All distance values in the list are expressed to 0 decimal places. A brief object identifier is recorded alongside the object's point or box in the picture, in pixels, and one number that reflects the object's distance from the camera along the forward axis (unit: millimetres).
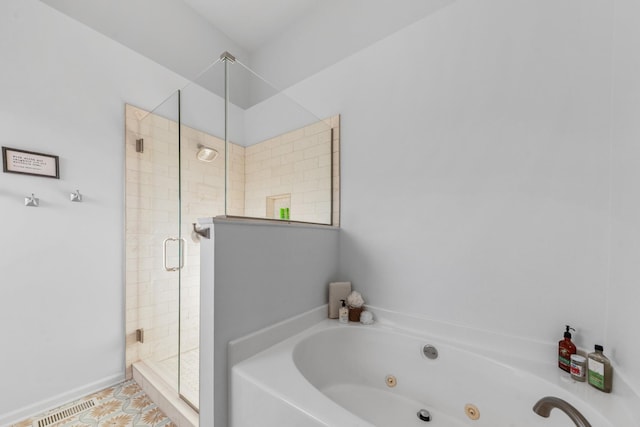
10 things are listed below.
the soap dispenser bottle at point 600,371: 1035
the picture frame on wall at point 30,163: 1447
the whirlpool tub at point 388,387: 982
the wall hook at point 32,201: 1492
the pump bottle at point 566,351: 1157
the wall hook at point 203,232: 1189
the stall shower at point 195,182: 1446
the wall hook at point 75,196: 1671
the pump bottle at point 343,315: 1791
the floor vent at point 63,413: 1449
